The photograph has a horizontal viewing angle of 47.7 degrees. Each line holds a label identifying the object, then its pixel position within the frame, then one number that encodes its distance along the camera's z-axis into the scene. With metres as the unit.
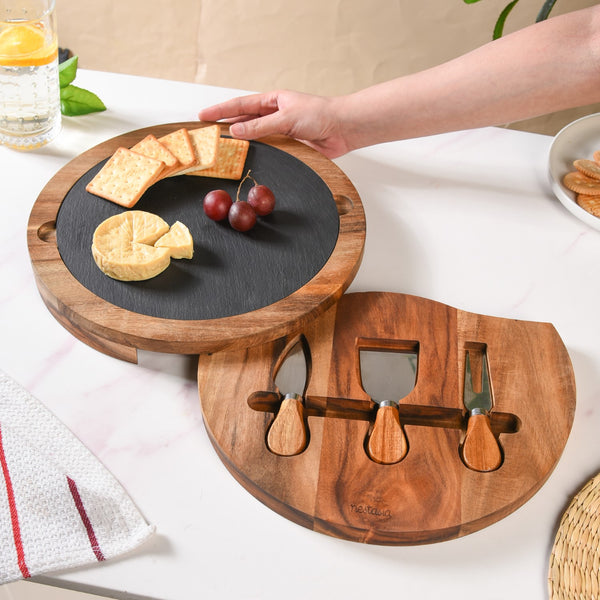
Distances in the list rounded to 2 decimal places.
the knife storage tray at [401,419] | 0.88
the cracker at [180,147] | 1.30
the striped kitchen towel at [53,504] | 0.85
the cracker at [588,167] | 1.39
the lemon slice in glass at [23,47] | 1.29
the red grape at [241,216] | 1.18
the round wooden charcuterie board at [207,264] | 1.04
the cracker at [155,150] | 1.29
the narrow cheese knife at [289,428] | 0.93
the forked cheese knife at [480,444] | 0.92
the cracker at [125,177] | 1.24
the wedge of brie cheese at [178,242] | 1.12
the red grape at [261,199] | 1.21
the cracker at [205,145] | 1.31
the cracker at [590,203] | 1.37
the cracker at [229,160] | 1.32
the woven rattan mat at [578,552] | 0.86
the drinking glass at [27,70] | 1.30
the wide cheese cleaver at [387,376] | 0.98
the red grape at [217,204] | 1.21
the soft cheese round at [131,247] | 1.08
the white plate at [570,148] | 1.42
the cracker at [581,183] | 1.38
